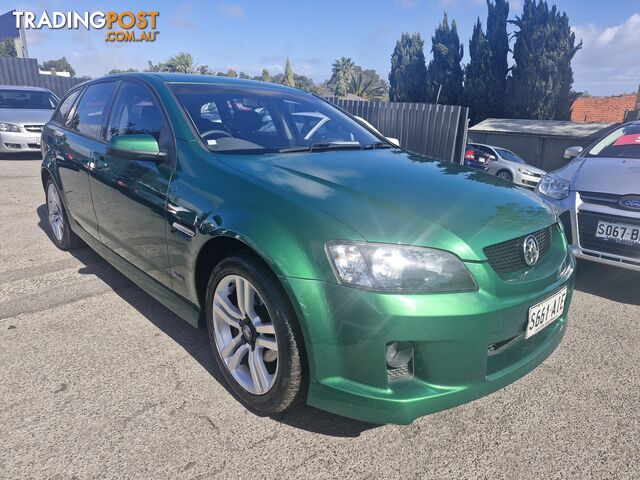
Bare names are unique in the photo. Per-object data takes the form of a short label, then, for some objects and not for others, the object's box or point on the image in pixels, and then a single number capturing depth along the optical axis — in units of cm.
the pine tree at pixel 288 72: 6512
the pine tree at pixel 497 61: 2775
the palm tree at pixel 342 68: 7581
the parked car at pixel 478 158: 1502
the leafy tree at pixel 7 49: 7144
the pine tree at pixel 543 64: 2656
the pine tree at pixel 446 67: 2967
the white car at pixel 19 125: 996
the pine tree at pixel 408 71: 3228
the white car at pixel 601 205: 353
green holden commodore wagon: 177
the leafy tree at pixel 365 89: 5922
